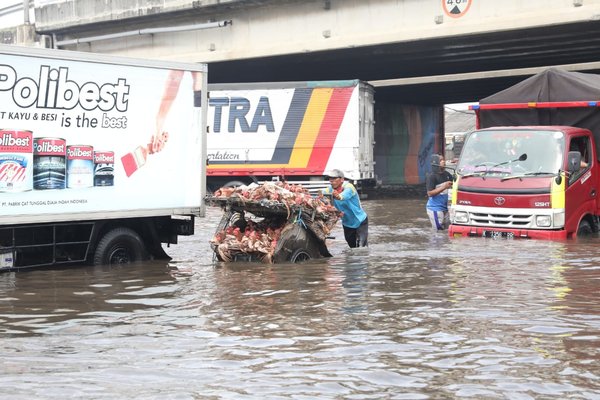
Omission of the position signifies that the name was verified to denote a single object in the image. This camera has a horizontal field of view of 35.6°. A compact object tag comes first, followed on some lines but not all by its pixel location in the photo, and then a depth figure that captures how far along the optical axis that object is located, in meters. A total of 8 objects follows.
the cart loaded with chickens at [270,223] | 12.70
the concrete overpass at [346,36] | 27.72
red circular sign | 27.78
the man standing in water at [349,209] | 13.80
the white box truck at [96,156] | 11.30
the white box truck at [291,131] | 30.30
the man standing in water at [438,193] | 16.89
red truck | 14.73
